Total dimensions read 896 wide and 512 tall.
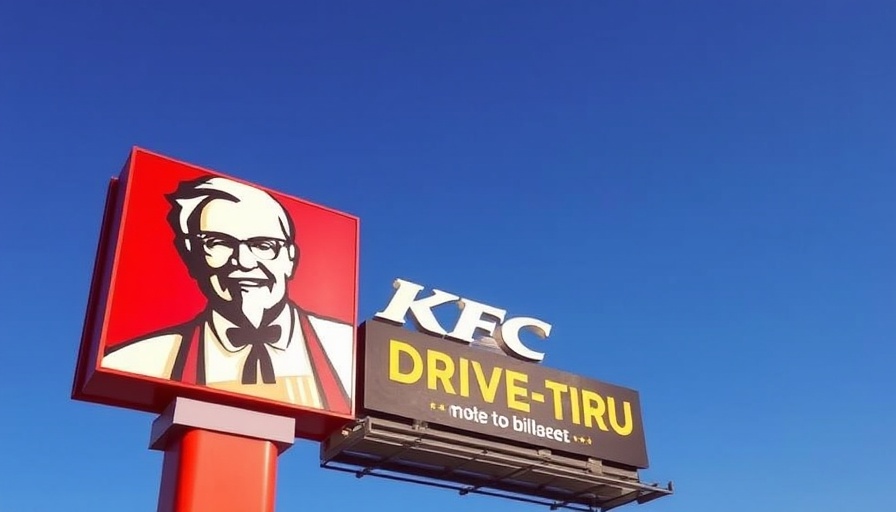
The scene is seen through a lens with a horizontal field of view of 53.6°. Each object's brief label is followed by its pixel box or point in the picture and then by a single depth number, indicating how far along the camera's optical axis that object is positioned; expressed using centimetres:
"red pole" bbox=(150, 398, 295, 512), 1471
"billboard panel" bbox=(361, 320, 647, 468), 1850
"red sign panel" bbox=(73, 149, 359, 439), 1524
